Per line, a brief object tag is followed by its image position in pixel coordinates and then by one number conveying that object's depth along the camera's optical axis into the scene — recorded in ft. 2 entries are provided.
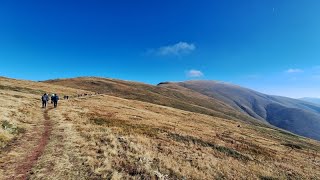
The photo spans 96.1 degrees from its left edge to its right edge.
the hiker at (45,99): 79.14
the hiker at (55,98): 81.83
